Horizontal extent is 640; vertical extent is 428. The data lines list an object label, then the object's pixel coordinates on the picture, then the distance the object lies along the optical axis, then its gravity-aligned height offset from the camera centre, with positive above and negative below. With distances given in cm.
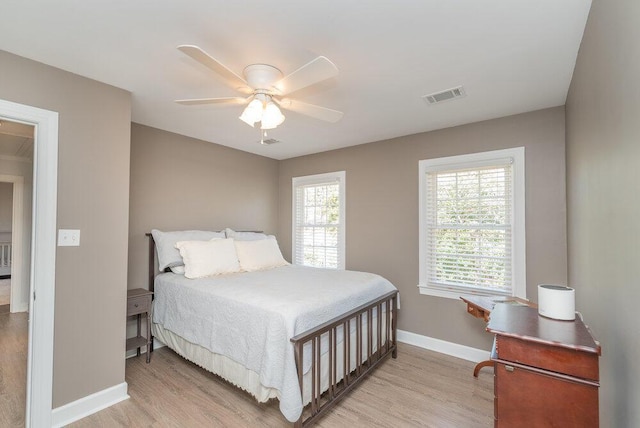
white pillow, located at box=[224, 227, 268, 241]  389 -23
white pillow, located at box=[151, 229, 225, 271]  315 -29
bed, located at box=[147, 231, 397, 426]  199 -87
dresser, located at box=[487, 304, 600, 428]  109 -60
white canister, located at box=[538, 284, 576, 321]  137 -39
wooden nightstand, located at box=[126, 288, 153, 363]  283 -87
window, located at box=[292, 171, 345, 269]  429 -2
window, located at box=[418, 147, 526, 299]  293 -6
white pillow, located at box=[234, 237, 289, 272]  350 -44
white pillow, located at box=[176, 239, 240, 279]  304 -42
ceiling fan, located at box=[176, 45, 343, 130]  171 +82
